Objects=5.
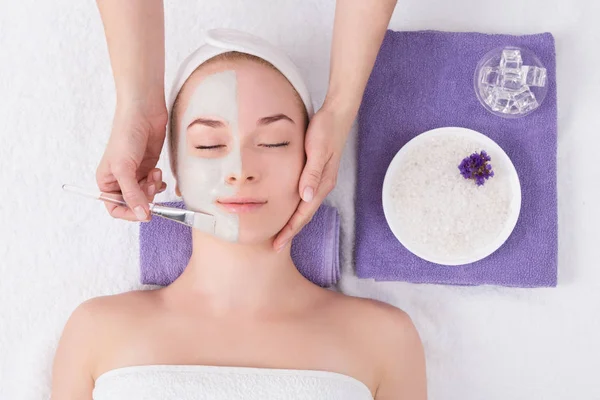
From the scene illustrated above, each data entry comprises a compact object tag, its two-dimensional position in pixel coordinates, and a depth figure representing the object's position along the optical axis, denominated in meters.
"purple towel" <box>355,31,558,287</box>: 1.46
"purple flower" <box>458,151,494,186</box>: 1.41
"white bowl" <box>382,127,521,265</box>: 1.41
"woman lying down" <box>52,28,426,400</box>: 1.19
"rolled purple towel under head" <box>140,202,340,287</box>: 1.44
